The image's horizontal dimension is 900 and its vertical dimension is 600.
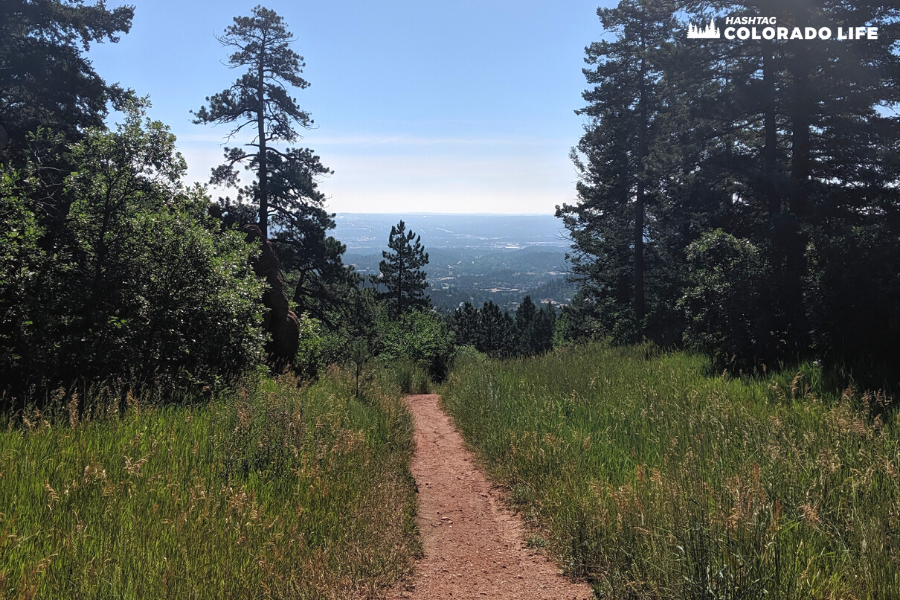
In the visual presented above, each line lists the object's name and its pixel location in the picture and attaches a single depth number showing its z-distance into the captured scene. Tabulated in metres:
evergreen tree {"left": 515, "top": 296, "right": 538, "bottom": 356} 82.69
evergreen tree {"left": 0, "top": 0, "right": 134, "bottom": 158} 13.19
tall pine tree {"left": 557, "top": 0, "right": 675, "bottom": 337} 19.66
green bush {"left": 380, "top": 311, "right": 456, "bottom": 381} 18.45
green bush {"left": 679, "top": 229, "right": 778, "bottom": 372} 8.80
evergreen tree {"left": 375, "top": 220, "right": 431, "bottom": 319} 45.34
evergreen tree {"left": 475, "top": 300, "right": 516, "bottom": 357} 78.00
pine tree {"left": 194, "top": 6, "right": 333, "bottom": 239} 17.48
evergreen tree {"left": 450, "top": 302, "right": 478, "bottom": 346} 79.02
